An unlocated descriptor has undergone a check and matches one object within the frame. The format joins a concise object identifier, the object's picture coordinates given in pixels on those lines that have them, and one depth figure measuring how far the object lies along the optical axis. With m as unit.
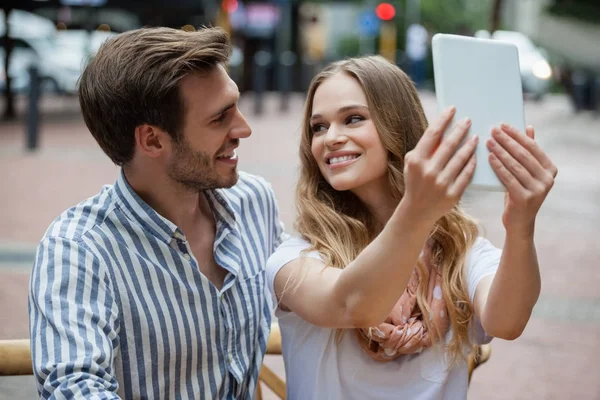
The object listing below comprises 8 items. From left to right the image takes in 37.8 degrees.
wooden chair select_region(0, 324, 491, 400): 2.33
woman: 1.99
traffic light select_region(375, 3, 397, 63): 36.41
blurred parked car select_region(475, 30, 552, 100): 27.83
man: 2.04
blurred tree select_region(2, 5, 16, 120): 17.31
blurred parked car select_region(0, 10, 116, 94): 23.47
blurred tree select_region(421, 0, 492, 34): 49.72
